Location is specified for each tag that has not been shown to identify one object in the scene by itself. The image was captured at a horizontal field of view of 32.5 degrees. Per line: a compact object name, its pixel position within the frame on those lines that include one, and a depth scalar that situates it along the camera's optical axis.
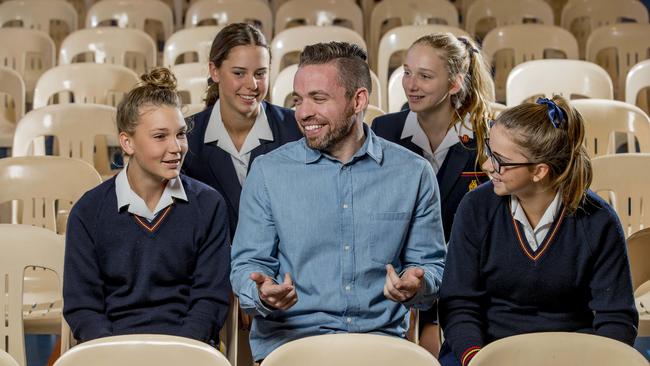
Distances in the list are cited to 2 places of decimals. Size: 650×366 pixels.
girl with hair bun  2.84
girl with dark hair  3.44
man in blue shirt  2.76
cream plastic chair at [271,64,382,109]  4.64
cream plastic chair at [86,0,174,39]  6.27
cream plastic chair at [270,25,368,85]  5.39
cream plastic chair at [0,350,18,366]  2.16
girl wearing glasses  2.64
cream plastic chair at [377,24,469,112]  5.47
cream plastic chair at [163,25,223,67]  5.55
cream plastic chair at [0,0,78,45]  6.34
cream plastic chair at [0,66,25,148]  4.96
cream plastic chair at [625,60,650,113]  4.90
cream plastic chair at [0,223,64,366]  2.94
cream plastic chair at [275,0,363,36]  6.20
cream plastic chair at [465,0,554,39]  6.39
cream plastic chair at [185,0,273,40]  6.22
